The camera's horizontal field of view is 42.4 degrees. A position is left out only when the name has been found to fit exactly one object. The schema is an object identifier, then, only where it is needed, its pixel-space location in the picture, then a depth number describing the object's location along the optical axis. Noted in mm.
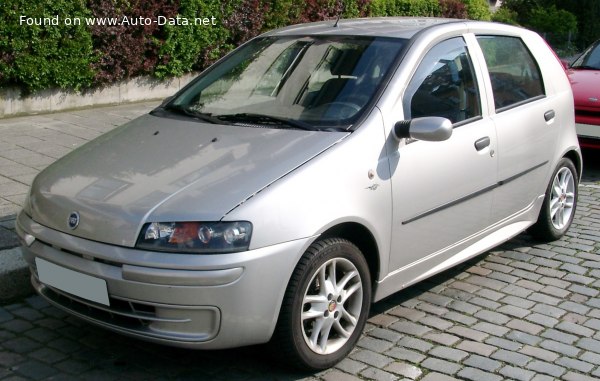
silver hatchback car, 3482
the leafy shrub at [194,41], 10781
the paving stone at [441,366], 3957
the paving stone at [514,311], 4699
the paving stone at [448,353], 4105
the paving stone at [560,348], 4199
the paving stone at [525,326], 4461
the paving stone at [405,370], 3900
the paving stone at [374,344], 4191
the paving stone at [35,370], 3842
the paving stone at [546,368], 3965
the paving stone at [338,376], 3857
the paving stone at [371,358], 4020
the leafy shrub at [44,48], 8867
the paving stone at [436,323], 4488
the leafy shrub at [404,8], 14895
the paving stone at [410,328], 4406
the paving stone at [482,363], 3996
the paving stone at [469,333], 4359
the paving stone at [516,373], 3906
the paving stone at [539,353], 4125
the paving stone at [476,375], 3887
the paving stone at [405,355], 4074
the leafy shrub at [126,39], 9820
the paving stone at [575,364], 4023
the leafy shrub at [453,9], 17219
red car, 8469
